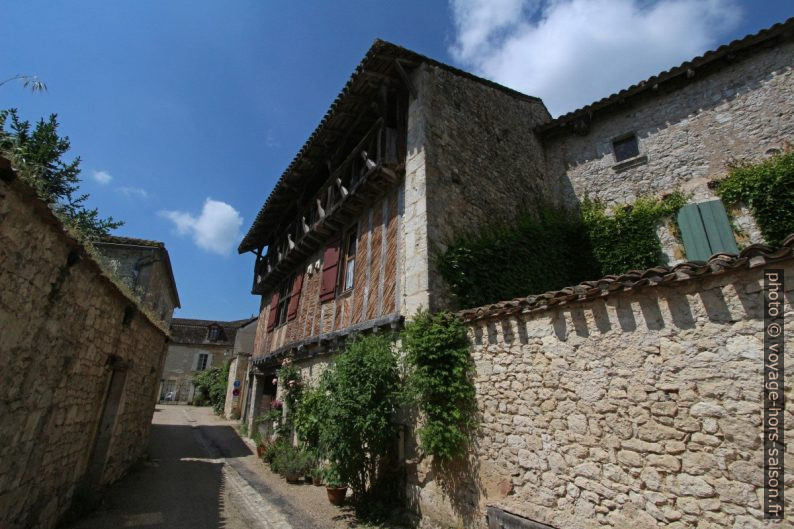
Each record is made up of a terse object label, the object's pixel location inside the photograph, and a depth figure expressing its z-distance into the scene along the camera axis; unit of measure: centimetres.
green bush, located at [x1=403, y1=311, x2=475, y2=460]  488
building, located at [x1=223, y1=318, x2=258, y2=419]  1802
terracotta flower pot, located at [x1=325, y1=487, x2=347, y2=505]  615
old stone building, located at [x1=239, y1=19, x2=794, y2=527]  319
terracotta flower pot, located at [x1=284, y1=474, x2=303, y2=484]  754
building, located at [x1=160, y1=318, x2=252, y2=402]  2712
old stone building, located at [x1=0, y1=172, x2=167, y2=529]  318
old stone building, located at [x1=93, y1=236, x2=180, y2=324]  1237
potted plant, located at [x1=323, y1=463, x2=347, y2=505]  579
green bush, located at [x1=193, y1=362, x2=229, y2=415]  2080
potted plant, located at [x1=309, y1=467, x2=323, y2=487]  725
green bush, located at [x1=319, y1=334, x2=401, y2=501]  561
